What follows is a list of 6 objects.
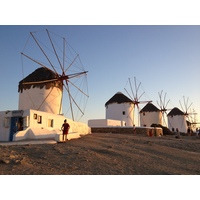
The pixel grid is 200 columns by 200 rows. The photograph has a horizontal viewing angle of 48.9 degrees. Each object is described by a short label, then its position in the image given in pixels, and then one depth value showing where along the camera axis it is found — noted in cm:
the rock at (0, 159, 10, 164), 601
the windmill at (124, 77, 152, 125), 3017
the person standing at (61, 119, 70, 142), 1022
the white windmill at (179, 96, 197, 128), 3969
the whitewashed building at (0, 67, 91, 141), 1199
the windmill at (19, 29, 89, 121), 1766
